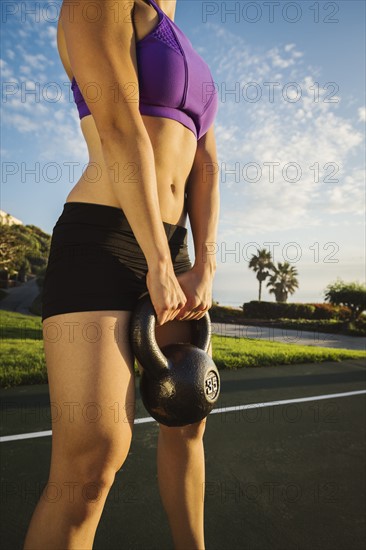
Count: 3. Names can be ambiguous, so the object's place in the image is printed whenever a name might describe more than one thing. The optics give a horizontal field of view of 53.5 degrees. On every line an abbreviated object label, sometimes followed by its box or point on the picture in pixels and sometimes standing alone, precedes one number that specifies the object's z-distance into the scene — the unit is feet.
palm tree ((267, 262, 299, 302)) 158.51
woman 3.17
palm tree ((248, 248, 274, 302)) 156.66
